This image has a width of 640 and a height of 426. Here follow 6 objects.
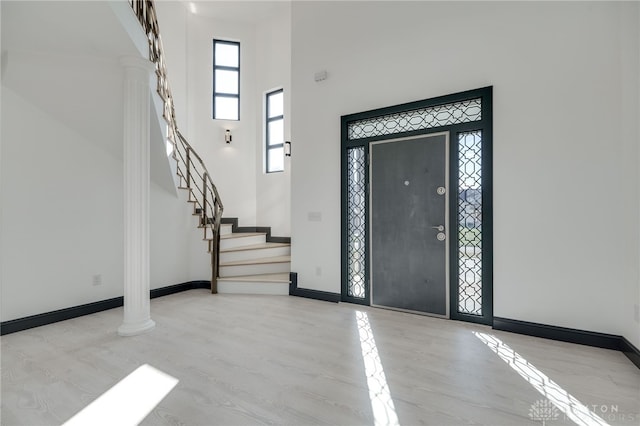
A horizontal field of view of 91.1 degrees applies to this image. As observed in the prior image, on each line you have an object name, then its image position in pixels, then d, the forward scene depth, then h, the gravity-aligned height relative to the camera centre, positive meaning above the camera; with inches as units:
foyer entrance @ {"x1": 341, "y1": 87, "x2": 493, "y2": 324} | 132.9 +4.2
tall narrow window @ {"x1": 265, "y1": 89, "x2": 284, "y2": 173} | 246.1 +66.7
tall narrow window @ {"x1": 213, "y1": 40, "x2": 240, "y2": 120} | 247.0 +107.9
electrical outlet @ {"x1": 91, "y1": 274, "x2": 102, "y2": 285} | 152.9 -31.4
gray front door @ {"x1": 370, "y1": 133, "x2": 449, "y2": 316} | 140.3 -3.8
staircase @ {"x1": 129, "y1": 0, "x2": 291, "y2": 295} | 183.9 -20.5
